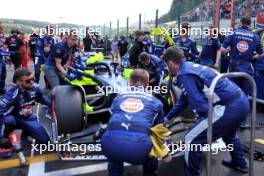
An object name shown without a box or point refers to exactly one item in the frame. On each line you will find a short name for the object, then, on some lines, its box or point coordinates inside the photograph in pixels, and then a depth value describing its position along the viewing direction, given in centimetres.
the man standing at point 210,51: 804
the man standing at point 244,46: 575
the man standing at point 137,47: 754
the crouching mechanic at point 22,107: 435
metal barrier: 300
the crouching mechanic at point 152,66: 608
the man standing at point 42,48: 975
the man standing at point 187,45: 819
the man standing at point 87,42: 1752
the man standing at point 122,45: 1872
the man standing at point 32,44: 1332
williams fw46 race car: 434
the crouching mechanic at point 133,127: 301
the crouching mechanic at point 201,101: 328
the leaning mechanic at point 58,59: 633
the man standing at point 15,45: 1170
